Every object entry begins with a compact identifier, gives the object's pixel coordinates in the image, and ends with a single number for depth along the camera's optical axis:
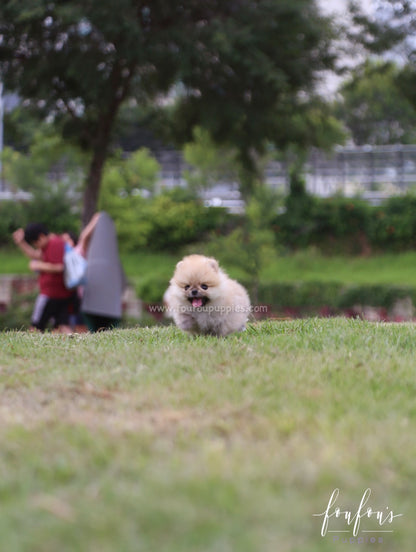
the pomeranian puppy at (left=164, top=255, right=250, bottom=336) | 5.86
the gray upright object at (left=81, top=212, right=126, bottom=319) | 10.10
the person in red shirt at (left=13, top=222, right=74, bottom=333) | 9.70
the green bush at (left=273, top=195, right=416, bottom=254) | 21.58
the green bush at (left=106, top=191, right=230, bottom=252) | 21.61
